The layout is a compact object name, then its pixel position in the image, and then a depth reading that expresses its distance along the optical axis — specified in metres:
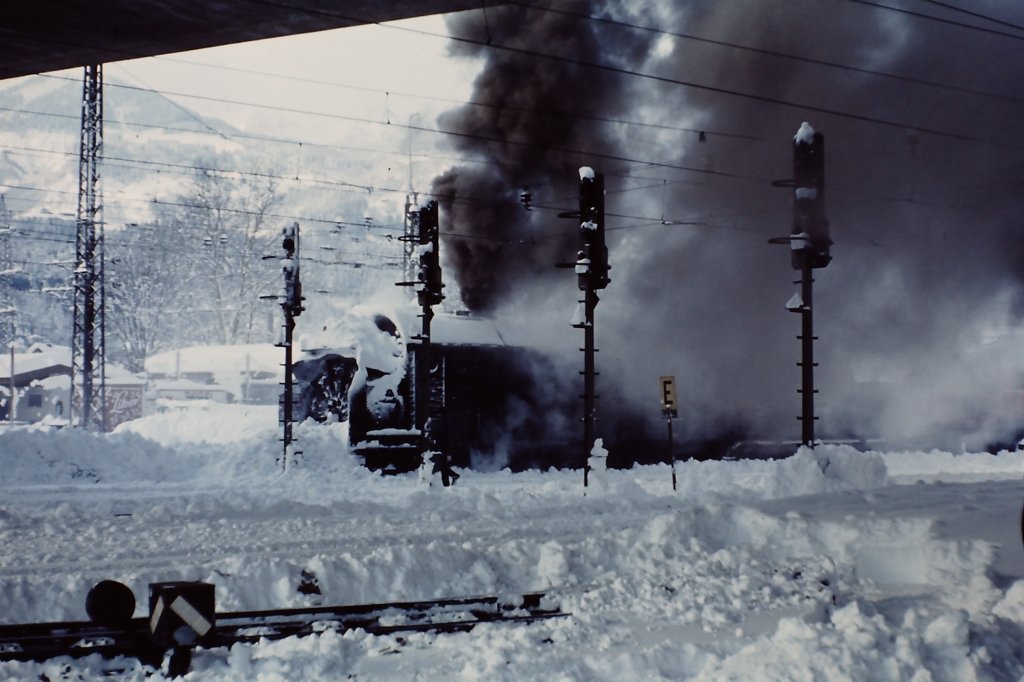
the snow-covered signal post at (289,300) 23.33
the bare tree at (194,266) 59.47
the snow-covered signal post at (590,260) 18.70
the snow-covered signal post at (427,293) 20.11
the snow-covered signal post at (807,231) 18.05
